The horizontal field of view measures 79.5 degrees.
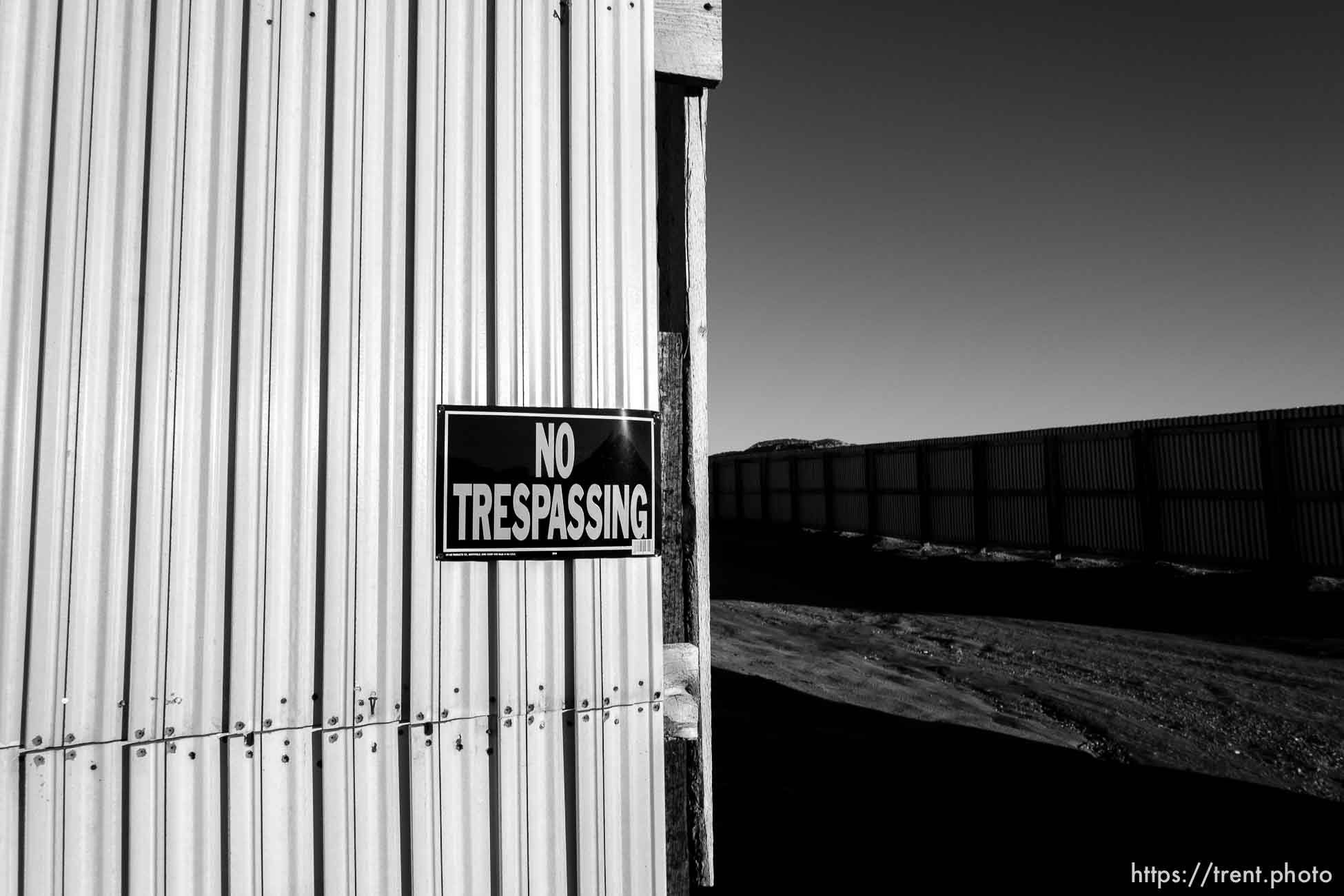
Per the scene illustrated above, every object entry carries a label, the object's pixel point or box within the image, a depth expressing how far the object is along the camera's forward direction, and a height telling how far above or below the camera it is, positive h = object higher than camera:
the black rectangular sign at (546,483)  2.25 +0.08
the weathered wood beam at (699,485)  2.54 +0.07
